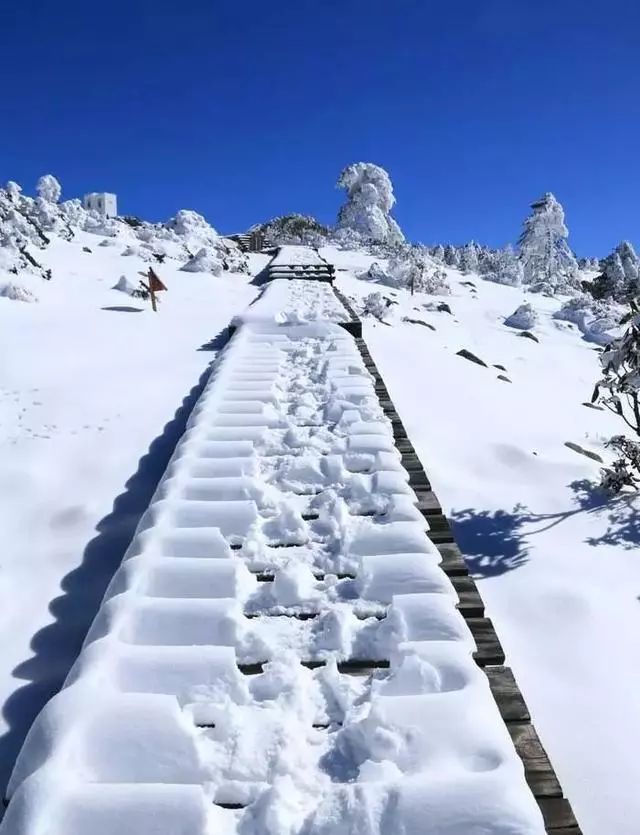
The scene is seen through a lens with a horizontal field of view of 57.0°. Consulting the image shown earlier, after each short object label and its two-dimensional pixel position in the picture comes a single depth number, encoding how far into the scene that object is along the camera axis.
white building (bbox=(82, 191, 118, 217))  40.78
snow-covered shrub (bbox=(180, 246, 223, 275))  17.64
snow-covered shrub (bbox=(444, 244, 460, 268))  53.59
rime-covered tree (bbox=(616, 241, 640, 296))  42.16
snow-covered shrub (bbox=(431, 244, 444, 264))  52.47
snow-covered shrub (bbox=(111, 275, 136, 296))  13.10
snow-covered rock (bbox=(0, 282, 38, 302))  10.53
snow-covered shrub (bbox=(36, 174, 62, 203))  38.84
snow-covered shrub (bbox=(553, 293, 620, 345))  20.30
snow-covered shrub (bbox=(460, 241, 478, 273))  47.07
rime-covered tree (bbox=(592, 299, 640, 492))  5.54
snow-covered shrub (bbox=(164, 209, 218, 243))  27.34
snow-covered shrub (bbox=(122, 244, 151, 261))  18.47
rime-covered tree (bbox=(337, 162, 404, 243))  47.09
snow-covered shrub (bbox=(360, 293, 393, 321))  15.25
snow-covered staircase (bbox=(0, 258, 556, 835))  1.40
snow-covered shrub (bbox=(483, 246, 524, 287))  34.09
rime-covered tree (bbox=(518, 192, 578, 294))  45.72
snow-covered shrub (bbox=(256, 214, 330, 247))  41.49
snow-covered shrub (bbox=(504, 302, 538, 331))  20.50
